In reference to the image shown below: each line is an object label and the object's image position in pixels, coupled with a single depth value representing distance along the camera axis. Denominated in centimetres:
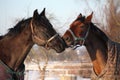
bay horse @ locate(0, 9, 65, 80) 673
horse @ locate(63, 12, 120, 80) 814
